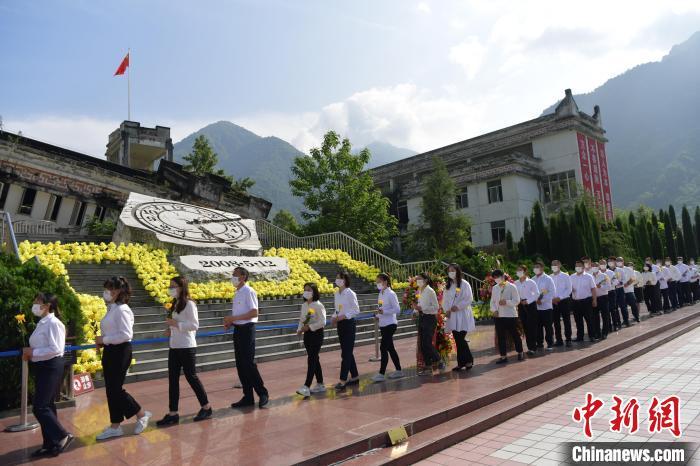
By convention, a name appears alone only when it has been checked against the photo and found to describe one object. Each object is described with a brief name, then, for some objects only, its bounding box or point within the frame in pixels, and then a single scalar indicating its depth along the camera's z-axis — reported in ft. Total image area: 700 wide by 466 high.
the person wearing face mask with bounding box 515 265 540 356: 29.55
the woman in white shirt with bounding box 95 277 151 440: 15.99
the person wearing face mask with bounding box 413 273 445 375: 24.63
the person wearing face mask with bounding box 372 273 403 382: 23.72
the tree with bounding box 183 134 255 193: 114.42
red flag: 98.48
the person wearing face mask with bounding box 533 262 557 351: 30.58
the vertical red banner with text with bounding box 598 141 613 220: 123.24
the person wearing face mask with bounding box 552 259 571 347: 32.17
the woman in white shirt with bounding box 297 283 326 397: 21.22
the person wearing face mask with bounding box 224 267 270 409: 19.17
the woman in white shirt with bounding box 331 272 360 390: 22.16
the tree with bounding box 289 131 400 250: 83.05
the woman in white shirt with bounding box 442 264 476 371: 25.30
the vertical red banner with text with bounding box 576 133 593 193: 112.06
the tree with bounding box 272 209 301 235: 137.26
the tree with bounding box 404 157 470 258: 89.15
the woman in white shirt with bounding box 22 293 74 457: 14.65
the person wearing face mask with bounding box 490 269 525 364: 27.25
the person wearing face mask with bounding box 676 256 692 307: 54.52
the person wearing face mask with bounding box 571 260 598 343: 32.83
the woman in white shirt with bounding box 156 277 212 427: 17.39
